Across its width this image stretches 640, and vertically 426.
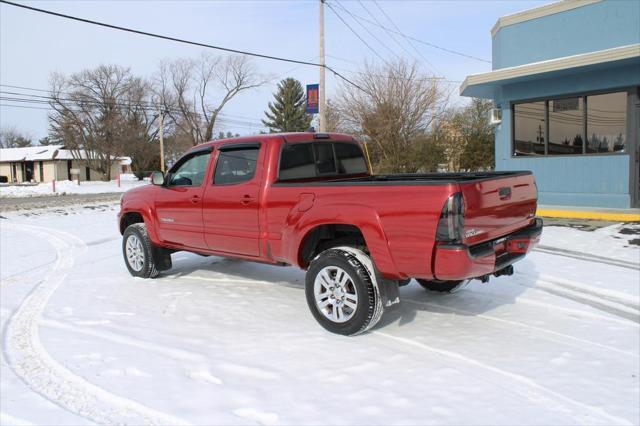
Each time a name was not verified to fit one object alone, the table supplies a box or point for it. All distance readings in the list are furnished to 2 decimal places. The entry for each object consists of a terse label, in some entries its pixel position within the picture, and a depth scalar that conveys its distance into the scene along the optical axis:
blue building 11.65
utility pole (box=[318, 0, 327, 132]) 18.64
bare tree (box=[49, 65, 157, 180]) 53.94
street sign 19.12
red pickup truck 3.82
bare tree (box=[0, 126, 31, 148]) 96.88
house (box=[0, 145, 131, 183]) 60.89
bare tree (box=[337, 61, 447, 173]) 25.83
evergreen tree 65.06
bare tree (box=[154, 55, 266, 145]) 60.28
